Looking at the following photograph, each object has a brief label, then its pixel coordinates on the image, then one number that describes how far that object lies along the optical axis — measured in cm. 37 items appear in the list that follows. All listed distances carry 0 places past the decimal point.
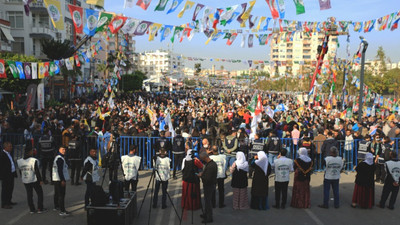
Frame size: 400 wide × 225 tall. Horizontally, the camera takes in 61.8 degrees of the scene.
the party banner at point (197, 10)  1376
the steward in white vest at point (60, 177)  702
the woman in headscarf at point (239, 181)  753
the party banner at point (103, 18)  1333
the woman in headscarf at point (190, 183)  712
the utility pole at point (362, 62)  1429
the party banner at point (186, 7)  1315
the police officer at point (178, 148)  1045
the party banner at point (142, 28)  1675
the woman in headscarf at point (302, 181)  761
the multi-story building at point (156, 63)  15112
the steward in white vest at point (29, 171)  708
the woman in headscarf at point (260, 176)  758
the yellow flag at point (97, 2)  998
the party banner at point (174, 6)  1221
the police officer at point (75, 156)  952
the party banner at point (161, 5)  1194
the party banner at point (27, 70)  1792
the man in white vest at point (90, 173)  723
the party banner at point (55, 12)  1084
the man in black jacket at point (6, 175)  751
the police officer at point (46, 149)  923
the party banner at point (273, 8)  1208
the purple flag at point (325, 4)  1096
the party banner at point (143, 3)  1112
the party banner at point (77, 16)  1204
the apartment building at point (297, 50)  12218
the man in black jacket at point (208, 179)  692
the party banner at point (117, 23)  1519
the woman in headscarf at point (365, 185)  764
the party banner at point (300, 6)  1146
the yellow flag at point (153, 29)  1701
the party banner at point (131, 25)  1643
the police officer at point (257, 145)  952
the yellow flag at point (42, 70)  1850
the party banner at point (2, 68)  1658
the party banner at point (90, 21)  1256
